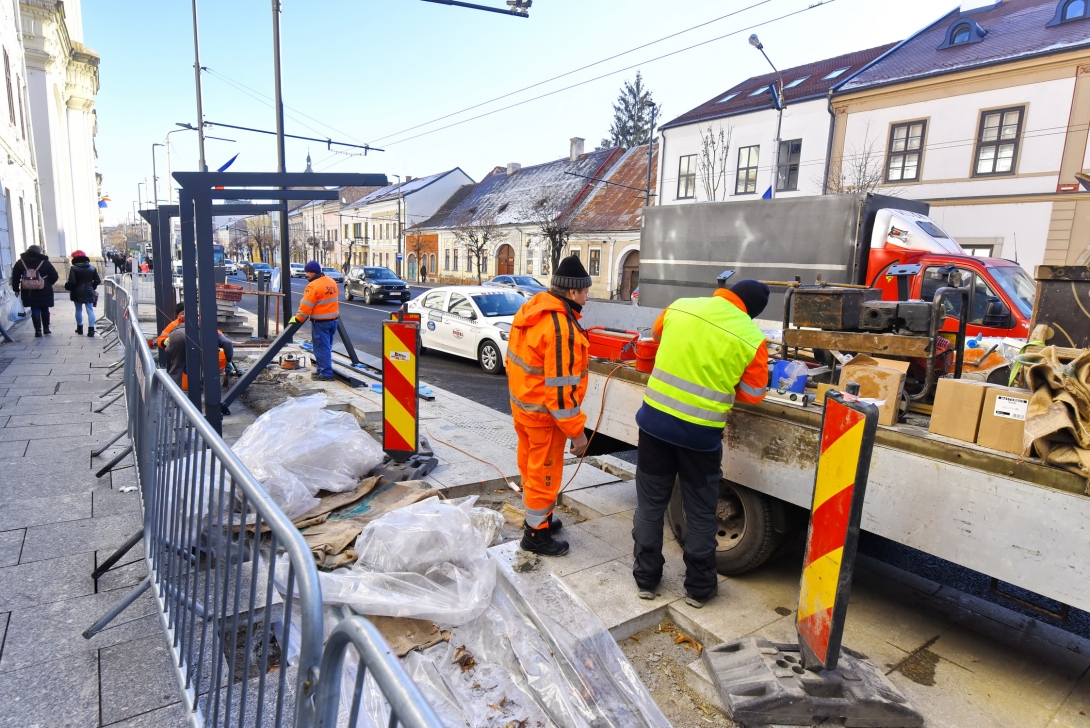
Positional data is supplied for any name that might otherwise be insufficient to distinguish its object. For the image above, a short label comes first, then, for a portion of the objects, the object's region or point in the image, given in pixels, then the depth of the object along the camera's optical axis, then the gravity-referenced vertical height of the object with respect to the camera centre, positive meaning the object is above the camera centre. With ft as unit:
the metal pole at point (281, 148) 38.81 +7.15
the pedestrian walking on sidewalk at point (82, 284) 39.34 -2.51
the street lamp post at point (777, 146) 73.95 +16.85
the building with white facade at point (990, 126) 60.39 +16.87
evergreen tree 192.24 +46.64
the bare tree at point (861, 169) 72.84 +13.10
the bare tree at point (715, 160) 91.09 +16.48
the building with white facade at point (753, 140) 81.71 +18.96
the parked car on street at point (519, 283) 82.41 -2.76
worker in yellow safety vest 10.59 -2.45
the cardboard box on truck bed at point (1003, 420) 8.57 -1.88
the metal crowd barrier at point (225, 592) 4.19 -3.27
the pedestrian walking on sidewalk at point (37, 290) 36.76 -2.55
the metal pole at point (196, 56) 62.39 +19.27
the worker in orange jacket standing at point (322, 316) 29.50 -2.90
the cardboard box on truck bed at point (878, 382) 10.12 -1.74
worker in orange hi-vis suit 12.17 -2.40
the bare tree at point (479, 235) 138.31 +6.05
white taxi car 36.42 -3.65
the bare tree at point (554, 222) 117.60 +8.32
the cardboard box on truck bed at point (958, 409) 9.05 -1.86
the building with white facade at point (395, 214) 178.09 +13.38
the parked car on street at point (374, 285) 89.61 -3.99
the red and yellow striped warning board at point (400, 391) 17.06 -3.62
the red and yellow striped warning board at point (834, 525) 7.89 -3.34
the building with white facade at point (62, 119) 71.56 +16.95
